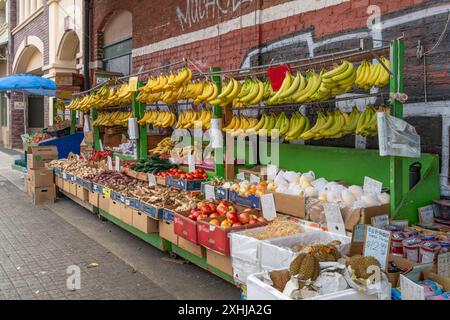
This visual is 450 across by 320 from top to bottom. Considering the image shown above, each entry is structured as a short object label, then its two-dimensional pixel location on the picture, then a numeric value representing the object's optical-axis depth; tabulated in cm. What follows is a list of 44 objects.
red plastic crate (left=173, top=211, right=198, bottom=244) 502
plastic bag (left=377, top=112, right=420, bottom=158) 407
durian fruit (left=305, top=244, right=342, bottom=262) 326
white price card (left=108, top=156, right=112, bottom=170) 909
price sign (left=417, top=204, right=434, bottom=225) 440
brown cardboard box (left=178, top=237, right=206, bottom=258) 518
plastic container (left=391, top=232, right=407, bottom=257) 386
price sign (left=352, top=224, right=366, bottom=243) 386
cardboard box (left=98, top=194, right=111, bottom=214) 768
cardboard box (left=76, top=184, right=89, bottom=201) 888
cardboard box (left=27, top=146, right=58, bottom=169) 1061
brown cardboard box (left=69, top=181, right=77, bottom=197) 930
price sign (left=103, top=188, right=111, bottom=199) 751
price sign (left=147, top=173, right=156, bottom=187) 736
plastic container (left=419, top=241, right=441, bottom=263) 355
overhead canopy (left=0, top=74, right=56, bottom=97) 1256
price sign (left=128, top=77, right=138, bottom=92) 834
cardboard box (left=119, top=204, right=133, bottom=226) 669
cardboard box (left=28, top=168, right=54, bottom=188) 1036
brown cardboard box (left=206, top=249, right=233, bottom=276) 459
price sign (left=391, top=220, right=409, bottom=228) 421
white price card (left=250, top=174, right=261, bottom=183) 601
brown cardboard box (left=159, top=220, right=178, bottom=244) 572
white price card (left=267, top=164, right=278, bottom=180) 588
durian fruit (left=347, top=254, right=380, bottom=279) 296
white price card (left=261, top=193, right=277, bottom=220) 510
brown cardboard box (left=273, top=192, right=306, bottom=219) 476
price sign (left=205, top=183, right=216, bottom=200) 617
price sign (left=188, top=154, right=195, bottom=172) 718
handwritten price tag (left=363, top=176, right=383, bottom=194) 469
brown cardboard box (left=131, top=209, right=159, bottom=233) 616
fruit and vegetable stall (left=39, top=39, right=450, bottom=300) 322
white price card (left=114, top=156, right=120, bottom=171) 886
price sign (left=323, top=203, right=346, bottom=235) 425
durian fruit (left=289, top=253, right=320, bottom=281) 300
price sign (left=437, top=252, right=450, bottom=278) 335
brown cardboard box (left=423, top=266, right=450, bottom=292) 311
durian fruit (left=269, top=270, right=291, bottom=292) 311
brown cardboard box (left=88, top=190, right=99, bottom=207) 820
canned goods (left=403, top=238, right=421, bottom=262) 368
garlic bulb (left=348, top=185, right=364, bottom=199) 466
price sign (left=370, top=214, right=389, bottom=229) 414
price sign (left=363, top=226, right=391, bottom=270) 334
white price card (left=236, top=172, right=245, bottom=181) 634
